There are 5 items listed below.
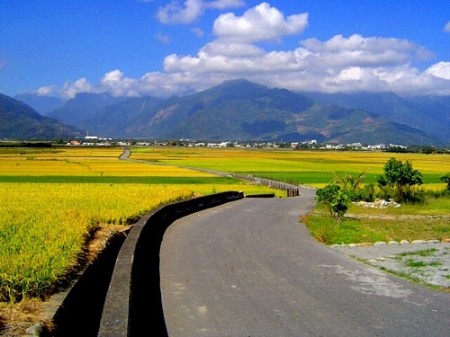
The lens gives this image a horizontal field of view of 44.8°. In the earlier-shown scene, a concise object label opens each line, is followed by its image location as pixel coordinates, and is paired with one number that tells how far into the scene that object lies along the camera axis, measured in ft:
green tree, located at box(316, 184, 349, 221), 78.02
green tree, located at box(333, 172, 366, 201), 123.70
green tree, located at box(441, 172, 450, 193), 133.35
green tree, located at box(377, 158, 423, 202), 122.52
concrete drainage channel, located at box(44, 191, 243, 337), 23.36
